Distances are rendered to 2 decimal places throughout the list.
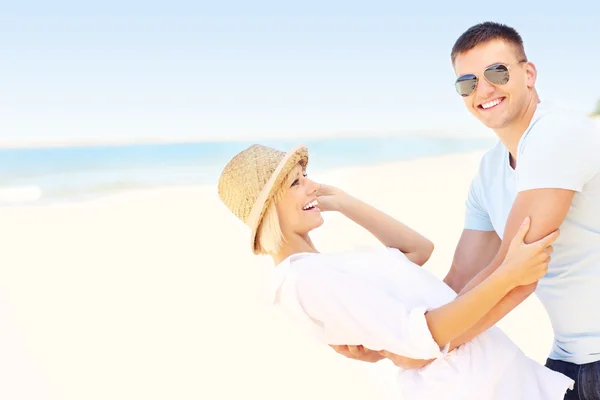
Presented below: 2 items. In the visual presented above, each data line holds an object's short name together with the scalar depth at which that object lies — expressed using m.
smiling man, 2.09
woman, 2.08
